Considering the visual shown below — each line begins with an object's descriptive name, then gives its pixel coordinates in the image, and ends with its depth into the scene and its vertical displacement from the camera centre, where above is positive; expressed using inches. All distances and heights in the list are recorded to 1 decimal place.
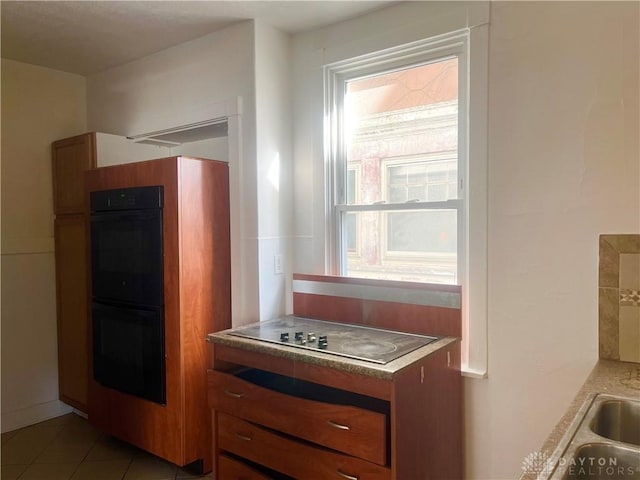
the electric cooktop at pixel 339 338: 73.2 -20.0
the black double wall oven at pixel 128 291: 96.7 -14.1
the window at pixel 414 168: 81.2 +11.0
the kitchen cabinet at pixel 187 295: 94.1 -14.4
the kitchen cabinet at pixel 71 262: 121.9 -9.5
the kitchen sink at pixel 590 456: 39.9 -20.8
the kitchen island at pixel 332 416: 65.6 -30.4
